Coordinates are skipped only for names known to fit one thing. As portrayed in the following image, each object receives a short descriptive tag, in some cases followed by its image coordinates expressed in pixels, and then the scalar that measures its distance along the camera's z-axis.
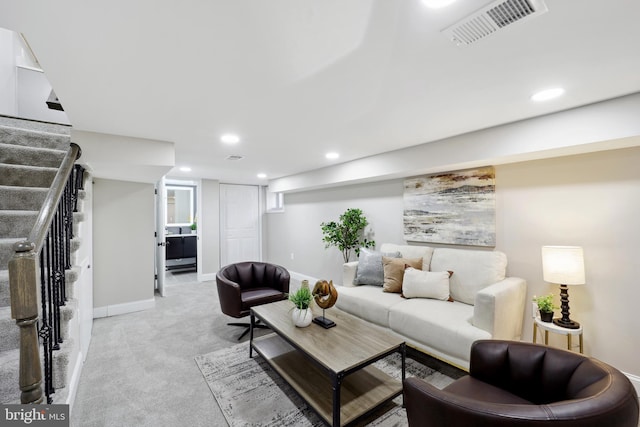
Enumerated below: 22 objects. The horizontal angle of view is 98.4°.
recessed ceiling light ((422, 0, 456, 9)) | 1.06
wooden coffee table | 1.76
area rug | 1.88
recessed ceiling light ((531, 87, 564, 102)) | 1.84
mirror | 7.59
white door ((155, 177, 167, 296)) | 4.80
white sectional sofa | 2.23
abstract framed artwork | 2.99
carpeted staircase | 1.51
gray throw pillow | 3.46
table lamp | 2.19
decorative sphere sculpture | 2.39
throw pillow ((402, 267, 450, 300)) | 2.91
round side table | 2.16
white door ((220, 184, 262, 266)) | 6.41
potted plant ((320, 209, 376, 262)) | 4.31
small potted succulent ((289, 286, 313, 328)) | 2.32
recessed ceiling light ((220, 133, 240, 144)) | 2.85
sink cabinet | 6.50
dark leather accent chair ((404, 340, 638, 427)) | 0.99
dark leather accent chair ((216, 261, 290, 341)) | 3.06
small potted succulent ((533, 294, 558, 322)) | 2.29
